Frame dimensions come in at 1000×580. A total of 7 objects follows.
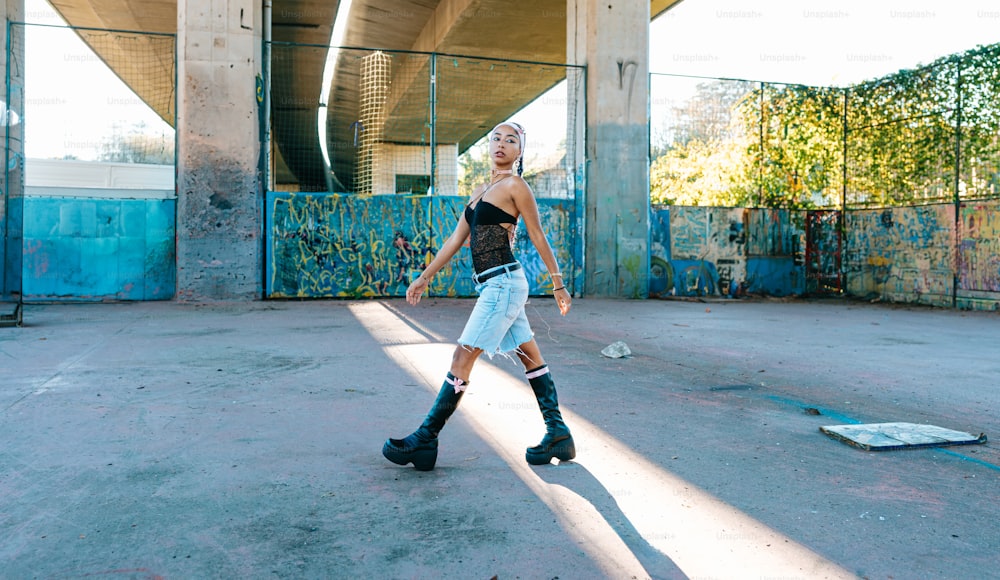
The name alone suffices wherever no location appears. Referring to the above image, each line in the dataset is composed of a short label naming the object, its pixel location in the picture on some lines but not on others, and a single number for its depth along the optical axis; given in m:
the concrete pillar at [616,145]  14.77
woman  3.23
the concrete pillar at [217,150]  12.72
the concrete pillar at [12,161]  9.99
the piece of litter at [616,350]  6.73
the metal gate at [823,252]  16.98
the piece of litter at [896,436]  3.66
